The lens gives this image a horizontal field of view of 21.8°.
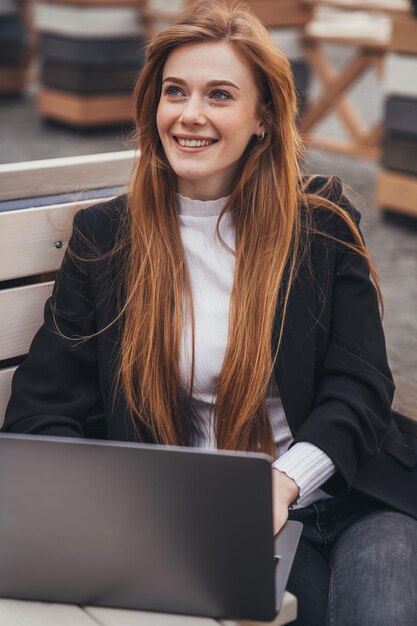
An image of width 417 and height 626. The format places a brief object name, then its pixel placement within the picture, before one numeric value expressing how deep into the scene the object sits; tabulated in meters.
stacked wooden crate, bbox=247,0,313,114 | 7.27
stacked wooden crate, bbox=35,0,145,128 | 7.95
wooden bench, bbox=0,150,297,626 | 1.97
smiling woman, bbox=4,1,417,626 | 1.86
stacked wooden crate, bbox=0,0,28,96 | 9.34
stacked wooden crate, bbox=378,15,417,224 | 5.37
